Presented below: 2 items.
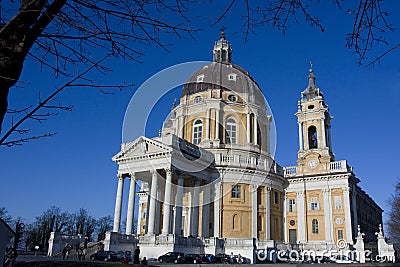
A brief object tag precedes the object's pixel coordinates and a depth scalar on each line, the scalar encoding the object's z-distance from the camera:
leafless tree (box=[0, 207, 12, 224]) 64.35
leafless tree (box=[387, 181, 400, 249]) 50.44
